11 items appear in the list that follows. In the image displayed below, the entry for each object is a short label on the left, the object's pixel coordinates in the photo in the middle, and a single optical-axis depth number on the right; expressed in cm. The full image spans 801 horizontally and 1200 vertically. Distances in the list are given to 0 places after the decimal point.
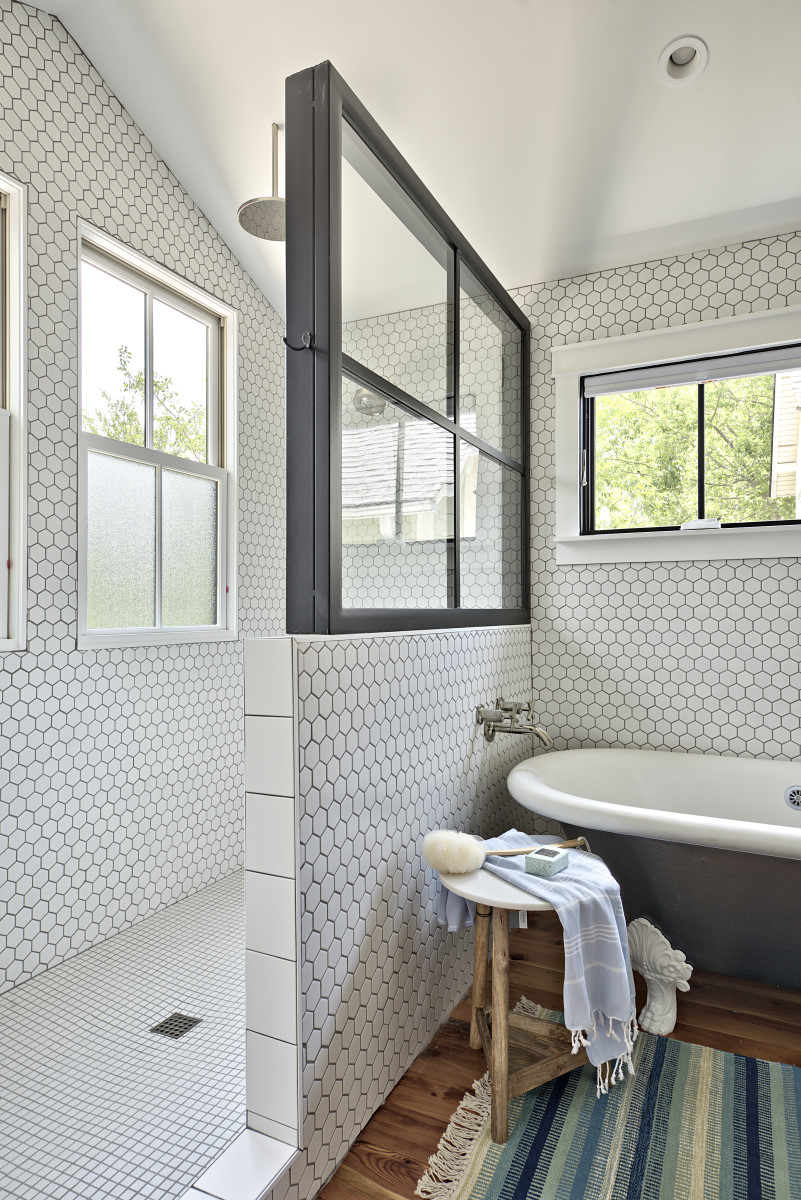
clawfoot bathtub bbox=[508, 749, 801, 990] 178
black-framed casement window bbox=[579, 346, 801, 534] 265
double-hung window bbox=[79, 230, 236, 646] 245
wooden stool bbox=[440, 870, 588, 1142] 151
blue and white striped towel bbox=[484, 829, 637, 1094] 149
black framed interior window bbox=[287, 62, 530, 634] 151
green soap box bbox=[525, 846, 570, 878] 164
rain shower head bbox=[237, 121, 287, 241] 227
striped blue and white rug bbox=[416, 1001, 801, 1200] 138
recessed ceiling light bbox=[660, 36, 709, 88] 203
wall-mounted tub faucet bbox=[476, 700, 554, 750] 229
